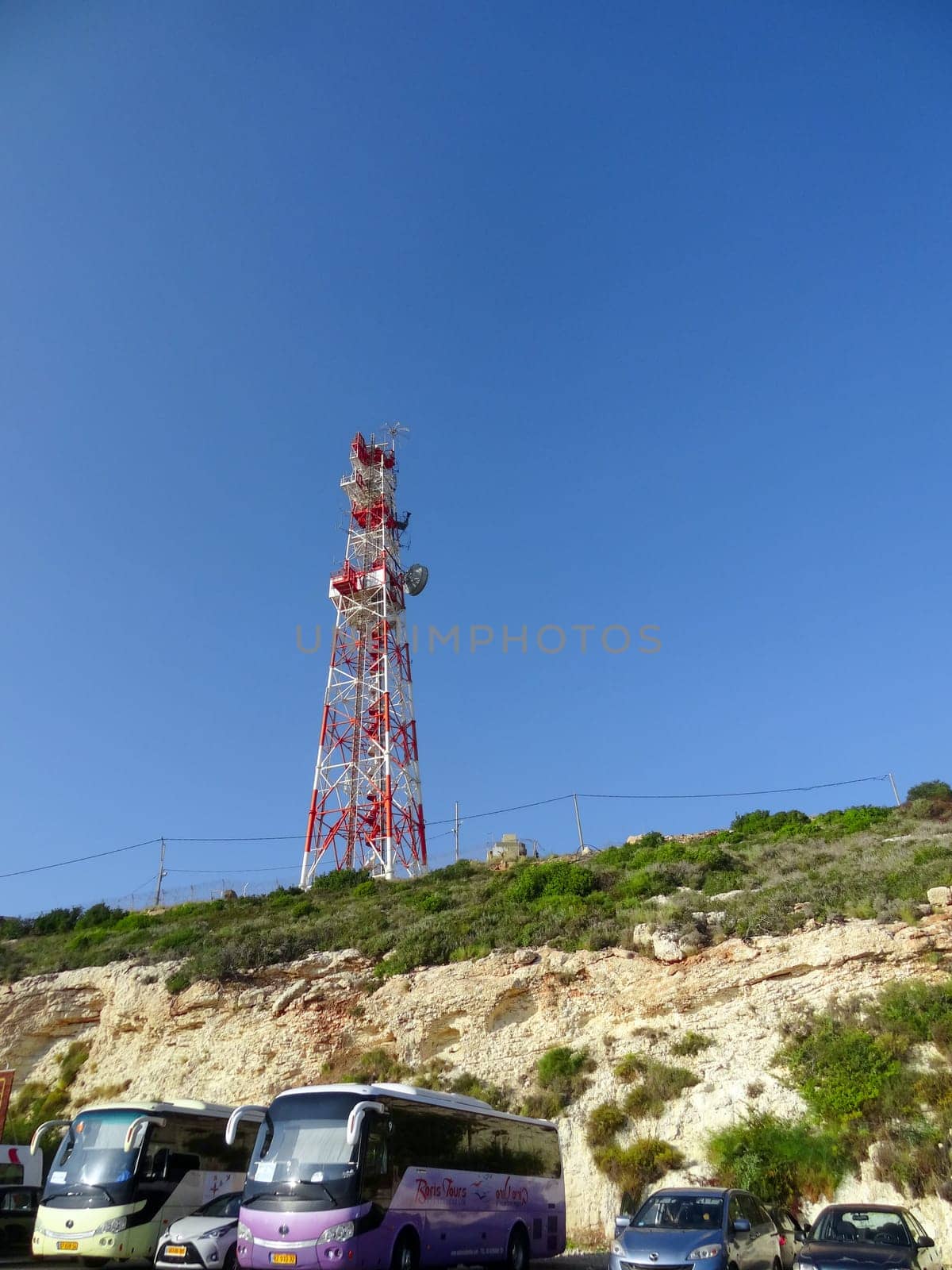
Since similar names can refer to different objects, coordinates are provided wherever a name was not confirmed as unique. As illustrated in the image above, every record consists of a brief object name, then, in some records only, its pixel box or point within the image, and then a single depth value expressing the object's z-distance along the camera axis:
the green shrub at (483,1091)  21.50
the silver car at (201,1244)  12.96
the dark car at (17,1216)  16.80
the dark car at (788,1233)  13.83
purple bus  11.21
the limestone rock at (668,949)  23.44
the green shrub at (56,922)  42.66
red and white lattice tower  45.31
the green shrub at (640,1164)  18.33
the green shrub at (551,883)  30.66
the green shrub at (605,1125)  19.50
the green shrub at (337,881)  40.91
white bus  14.13
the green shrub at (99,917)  41.84
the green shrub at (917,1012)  18.31
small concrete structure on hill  42.56
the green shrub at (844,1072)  17.39
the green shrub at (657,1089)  19.73
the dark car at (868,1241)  10.85
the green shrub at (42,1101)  25.75
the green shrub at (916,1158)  15.54
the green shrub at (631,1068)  20.72
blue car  11.31
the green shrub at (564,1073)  20.86
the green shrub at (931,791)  41.22
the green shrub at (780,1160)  16.64
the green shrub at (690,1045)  20.83
